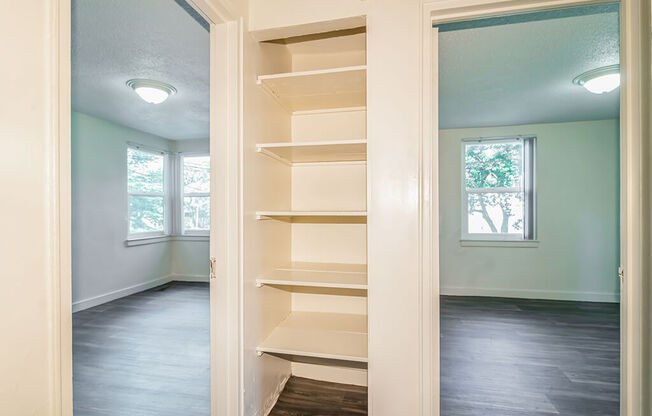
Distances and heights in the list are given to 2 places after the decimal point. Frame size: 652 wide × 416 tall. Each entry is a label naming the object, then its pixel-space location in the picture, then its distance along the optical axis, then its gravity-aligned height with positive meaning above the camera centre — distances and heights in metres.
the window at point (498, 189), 4.36 +0.24
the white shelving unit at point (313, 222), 1.70 -0.09
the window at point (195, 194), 5.36 +0.23
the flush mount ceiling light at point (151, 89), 2.93 +1.11
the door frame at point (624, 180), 1.21 +0.10
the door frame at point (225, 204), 1.46 +0.02
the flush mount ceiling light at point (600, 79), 2.65 +1.09
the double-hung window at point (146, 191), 4.65 +0.26
